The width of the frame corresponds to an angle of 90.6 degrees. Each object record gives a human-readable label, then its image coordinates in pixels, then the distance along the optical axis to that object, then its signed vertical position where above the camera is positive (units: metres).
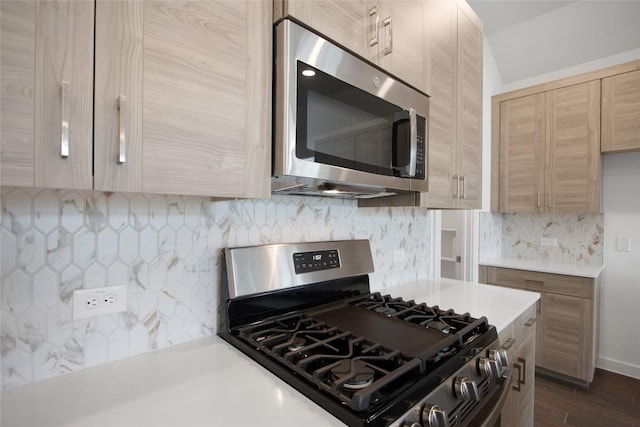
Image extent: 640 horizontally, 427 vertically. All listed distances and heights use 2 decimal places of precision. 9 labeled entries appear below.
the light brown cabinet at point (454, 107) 1.46 +0.55
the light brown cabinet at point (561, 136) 2.45 +0.68
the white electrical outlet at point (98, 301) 0.83 -0.25
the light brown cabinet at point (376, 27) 0.93 +0.63
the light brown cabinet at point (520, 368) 1.32 -0.72
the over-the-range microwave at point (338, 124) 0.87 +0.29
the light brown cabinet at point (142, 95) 0.54 +0.24
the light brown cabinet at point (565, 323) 2.45 -0.87
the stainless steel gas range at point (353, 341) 0.72 -0.40
